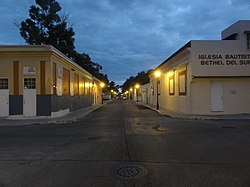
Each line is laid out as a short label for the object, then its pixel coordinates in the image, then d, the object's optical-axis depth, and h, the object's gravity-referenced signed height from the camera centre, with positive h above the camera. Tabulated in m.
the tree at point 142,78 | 95.71 +7.29
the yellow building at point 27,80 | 17.75 +1.22
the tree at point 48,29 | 45.14 +13.04
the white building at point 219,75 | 18.92 +1.63
